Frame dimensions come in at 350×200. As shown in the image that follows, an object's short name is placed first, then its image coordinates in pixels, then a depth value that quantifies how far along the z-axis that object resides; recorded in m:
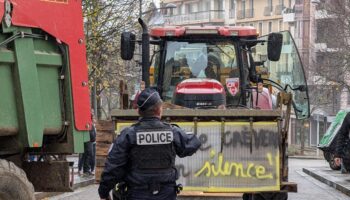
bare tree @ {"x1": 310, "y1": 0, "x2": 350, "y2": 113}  29.50
